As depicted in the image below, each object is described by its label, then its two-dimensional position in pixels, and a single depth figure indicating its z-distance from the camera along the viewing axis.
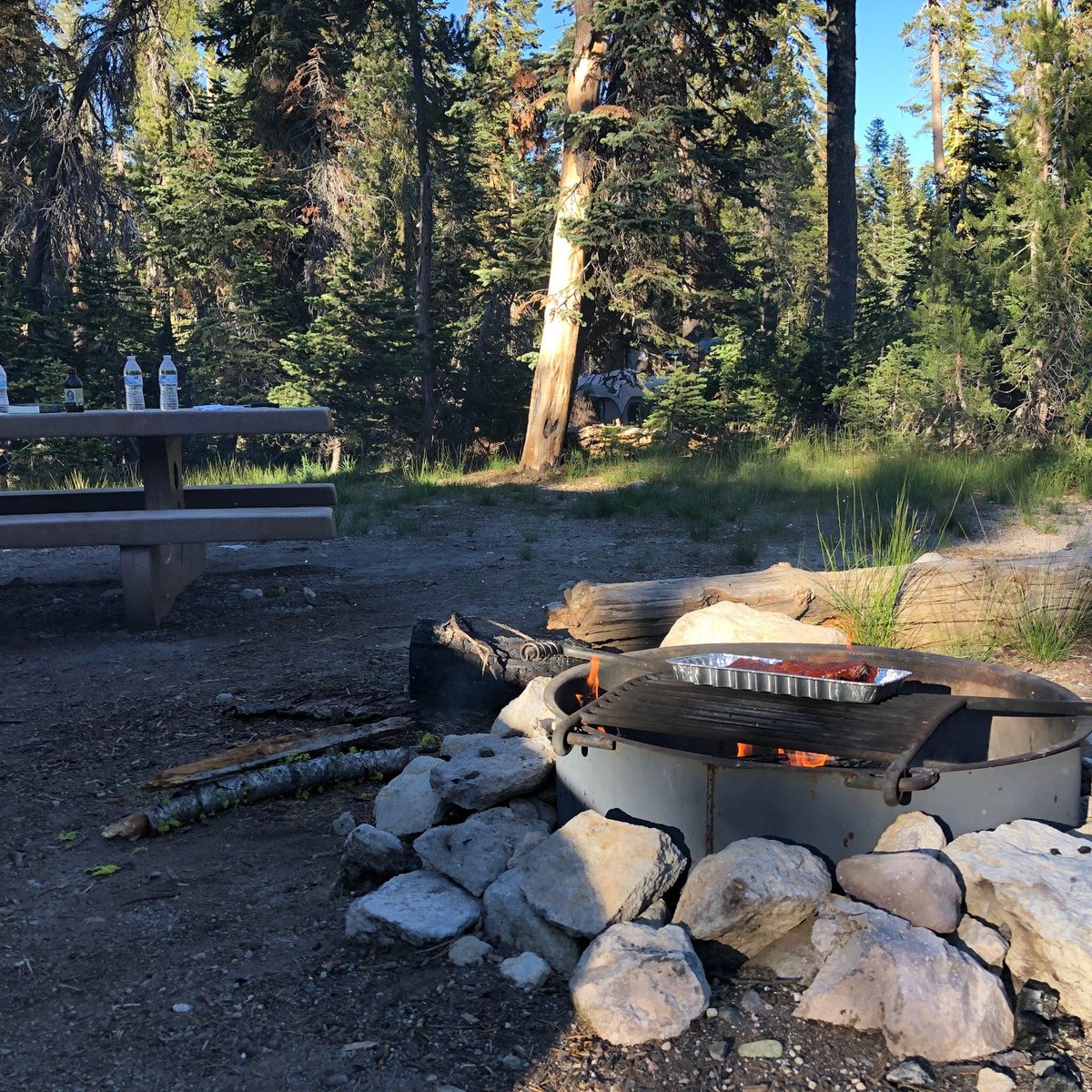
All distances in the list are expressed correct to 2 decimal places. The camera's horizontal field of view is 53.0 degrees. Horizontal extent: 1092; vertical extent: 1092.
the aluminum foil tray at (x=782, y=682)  2.91
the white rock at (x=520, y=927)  2.39
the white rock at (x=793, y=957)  2.34
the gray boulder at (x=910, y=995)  2.08
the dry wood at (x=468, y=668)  3.96
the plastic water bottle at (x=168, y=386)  5.69
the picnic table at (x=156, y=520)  5.18
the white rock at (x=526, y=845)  2.62
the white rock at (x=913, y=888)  2.31
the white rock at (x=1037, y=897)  2.15
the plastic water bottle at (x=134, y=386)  5.61
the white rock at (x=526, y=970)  2.33
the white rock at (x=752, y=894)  2.31
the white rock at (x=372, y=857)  2.71
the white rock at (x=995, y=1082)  1.97
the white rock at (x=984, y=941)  2.28
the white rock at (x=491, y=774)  2.86
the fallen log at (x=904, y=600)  4.55
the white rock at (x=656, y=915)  2.43
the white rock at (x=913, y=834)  2.46
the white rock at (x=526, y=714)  3.34
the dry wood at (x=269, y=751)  3.33
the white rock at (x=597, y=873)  2.38
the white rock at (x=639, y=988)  2.13
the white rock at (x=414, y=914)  2.46
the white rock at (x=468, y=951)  2.41
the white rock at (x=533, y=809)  2.92
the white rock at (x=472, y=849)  2.60
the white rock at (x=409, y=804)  2.88
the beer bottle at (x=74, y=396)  5.74
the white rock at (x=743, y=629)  4.06
